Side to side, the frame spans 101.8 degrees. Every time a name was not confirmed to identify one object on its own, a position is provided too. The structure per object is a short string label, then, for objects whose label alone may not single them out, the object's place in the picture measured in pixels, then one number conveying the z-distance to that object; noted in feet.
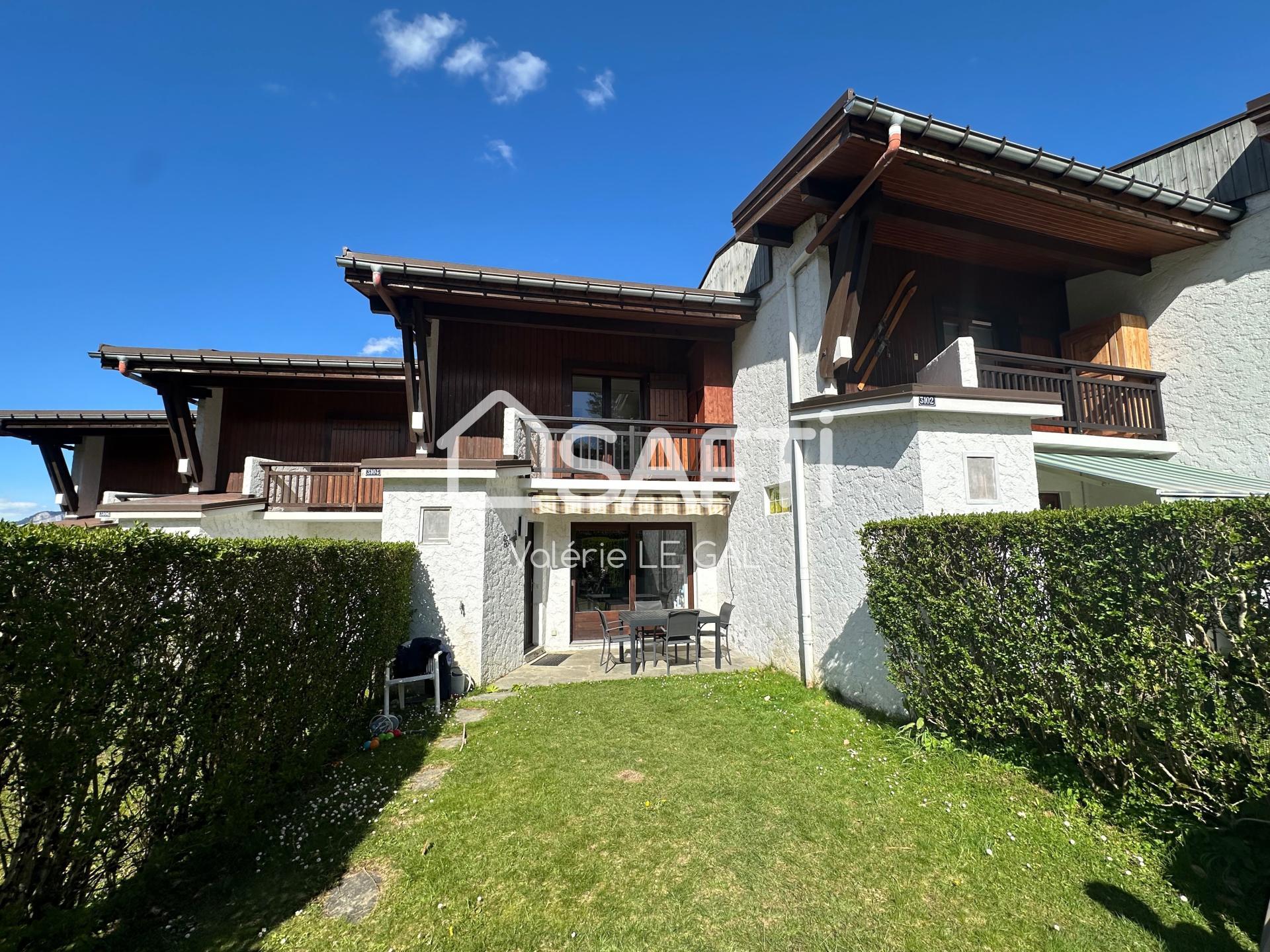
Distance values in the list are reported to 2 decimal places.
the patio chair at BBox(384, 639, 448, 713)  23.72
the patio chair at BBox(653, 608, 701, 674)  29.73
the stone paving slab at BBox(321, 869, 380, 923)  10.88
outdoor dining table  31.04
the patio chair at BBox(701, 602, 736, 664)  32.42
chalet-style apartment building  24.03
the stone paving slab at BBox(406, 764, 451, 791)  16.81
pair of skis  30.96
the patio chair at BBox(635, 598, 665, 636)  37.98
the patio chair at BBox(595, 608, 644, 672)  32.60
